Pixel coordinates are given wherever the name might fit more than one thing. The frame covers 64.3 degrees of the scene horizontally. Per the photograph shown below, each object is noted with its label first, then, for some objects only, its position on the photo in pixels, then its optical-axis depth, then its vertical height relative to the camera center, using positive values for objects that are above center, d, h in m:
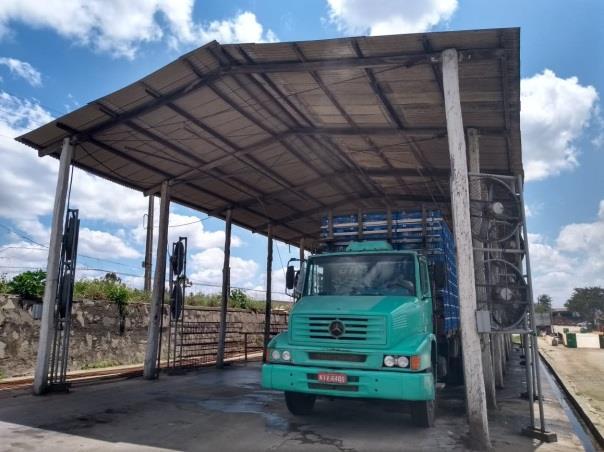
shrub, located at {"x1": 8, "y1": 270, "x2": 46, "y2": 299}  12.00 +0.77
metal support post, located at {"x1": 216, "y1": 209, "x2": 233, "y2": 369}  15.27 +0.41
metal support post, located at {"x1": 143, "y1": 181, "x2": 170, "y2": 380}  12.05 +0.61
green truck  6.40 -0.20
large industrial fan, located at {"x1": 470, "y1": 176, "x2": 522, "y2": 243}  7.14 +1.50
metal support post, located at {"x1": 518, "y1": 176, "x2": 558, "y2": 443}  6.63 -0.35
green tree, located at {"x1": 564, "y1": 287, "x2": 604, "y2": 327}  82.06 +1.95
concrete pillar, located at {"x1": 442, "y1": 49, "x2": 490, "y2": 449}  6.34 +0.77
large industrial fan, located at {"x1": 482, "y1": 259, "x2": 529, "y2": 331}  6.92 +0.21
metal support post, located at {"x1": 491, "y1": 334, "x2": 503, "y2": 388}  11.84 -1.23
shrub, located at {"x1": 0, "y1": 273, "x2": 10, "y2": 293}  11.89 +0.74
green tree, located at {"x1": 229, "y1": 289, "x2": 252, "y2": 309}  23.02 +0.76
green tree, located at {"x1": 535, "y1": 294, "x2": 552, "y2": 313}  90.03 +2.57
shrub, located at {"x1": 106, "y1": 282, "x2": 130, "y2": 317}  15.17 +0.59
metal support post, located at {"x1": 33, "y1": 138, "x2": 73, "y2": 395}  9.55 +0.87
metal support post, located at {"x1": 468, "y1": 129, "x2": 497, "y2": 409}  8.95 +0.82
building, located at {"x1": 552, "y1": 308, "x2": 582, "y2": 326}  82.62 -0.45
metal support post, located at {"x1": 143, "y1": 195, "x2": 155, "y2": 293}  21.64 +3.11
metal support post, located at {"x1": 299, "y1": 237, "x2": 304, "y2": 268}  20.91 +2.85
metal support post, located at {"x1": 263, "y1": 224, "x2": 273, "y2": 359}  17.17 +1.76
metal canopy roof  7.89 +4.02
